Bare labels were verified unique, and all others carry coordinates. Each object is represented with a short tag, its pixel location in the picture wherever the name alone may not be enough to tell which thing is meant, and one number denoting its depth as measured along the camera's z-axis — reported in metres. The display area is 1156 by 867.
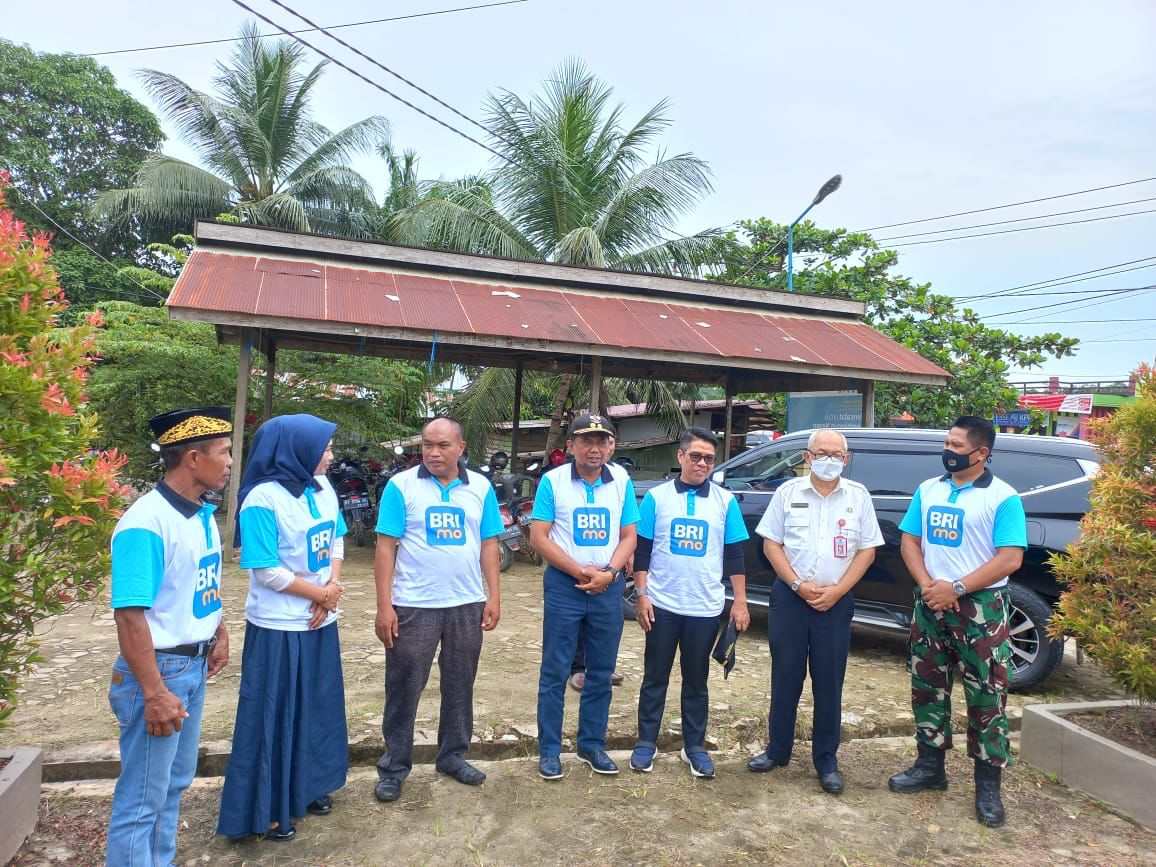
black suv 5.16
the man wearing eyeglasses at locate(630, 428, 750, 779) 3.75
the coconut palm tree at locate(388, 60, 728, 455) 13.85
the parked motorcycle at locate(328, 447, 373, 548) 10.39
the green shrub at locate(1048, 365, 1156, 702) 3.46
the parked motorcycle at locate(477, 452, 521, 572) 8.96
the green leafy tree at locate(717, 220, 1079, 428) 15.62
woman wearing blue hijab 2.93
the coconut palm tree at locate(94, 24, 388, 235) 18.70
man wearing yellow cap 2.30
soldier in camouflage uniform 3.42
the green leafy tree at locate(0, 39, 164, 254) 19.69
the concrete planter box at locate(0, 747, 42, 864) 2.70
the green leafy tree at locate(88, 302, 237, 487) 10.34
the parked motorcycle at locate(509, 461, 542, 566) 9.13
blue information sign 10.38
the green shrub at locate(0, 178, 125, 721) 2.46
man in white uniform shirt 3.69
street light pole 13.46
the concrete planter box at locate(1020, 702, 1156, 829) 3.45
